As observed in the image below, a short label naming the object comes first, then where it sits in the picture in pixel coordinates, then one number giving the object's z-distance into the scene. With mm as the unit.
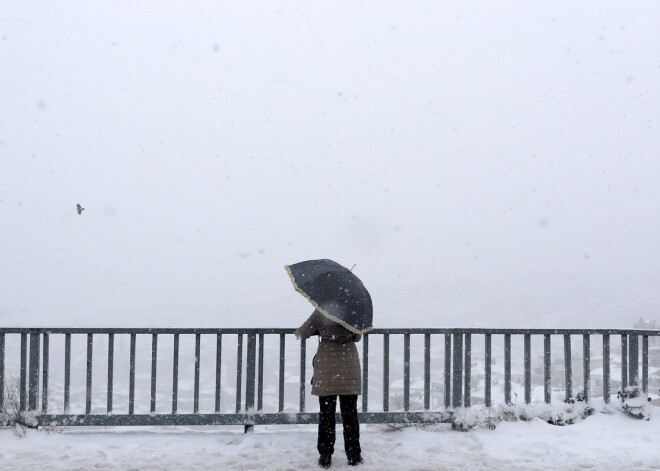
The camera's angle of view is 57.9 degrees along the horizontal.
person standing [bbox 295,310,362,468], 5883
